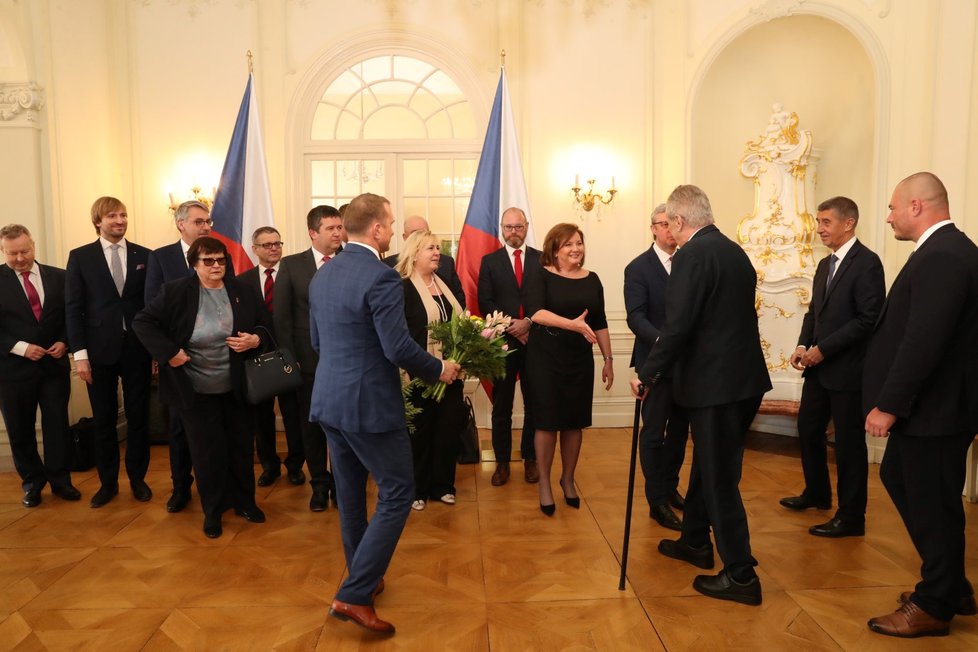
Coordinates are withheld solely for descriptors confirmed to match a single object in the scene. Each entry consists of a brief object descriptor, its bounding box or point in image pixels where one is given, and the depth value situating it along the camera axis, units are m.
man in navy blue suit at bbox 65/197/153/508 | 4.70
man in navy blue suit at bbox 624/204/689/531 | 4.28
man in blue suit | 2.86
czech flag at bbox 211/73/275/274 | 6.09
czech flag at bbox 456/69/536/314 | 6.17
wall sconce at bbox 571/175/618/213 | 6.73
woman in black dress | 4.31
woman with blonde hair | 4.28
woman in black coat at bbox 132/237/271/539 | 4.05
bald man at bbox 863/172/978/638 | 2.82
